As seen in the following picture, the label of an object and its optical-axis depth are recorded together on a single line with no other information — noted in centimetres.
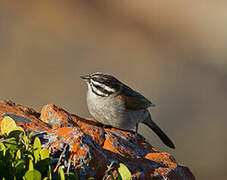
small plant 573
